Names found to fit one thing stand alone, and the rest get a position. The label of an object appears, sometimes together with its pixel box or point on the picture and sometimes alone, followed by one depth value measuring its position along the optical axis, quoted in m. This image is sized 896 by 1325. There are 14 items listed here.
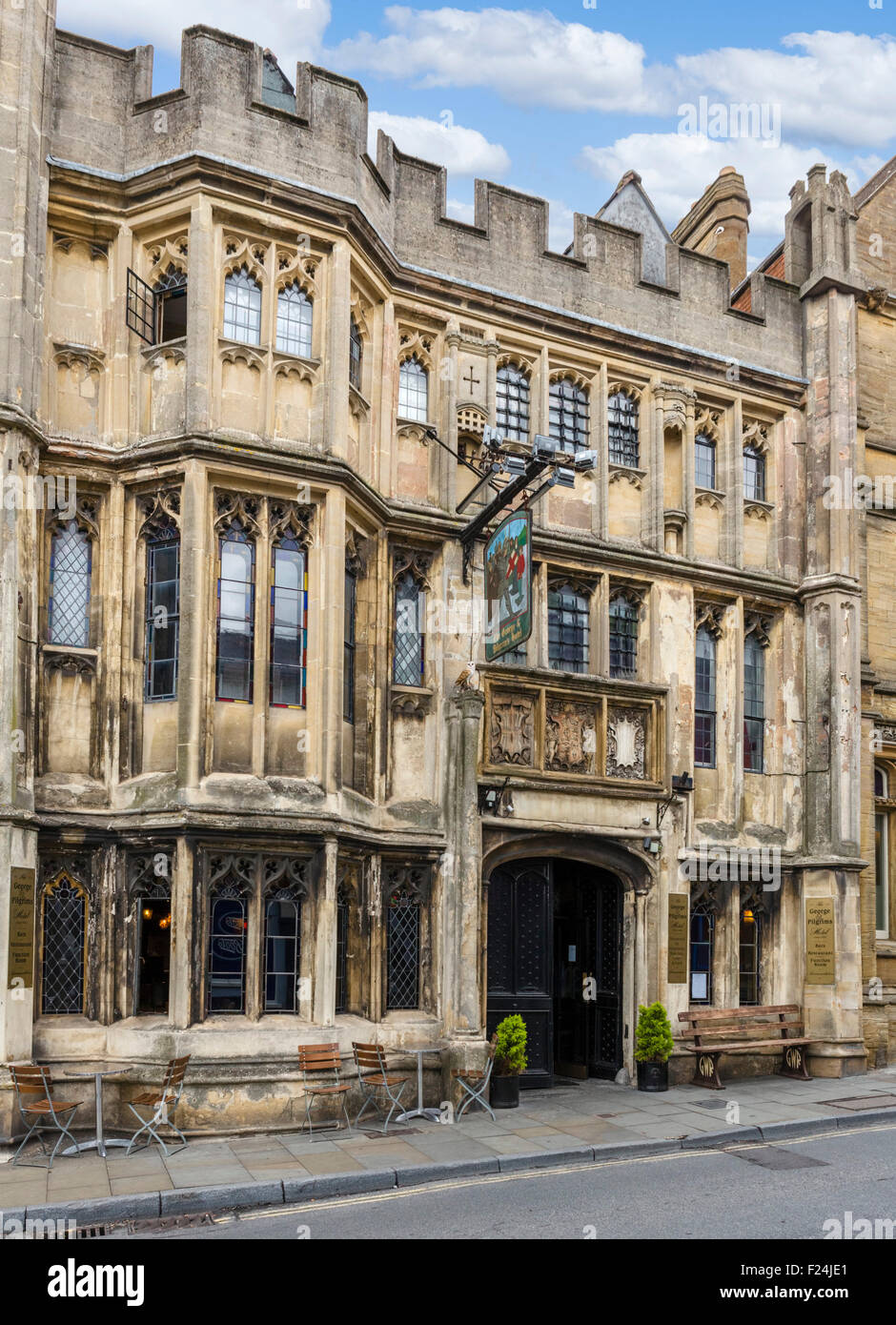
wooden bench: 16.67
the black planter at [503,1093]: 14.72
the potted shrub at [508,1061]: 14.59
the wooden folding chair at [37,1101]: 11.75
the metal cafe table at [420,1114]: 13.75
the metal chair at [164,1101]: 11.88
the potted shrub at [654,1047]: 16.09
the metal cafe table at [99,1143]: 11.88
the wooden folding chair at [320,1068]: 12.98
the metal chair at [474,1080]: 14.40
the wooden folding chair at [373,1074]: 13.30
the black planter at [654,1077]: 16.23
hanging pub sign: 14.57
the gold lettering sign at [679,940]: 17.17
